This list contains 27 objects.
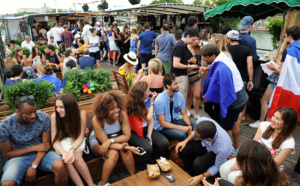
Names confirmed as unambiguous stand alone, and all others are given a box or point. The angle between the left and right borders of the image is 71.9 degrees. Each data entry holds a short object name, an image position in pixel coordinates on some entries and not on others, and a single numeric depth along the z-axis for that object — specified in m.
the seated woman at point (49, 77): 4.15
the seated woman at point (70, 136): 2.53
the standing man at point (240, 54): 3.79
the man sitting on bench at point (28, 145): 2.37
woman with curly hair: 2.63
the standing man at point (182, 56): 3.83
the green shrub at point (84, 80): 3.79
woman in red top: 2.93
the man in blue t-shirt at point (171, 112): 3.14
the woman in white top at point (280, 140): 2.34
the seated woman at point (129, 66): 4.83
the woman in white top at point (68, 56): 5.41
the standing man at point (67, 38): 8.87
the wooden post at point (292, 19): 4.96
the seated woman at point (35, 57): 5.91
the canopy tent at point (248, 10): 5.44
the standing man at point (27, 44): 8.15
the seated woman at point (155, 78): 3.79
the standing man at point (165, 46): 5.32
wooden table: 2.17
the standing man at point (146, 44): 6.58
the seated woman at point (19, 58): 6.12
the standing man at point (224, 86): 2.86
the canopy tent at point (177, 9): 8.51
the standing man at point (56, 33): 10.04
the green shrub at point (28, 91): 3.12
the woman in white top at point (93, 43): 7.33
